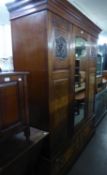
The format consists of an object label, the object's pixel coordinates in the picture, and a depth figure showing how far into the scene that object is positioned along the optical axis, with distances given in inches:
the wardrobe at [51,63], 64.1
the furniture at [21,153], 49.5
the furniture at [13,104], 48.5
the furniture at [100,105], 144.7
